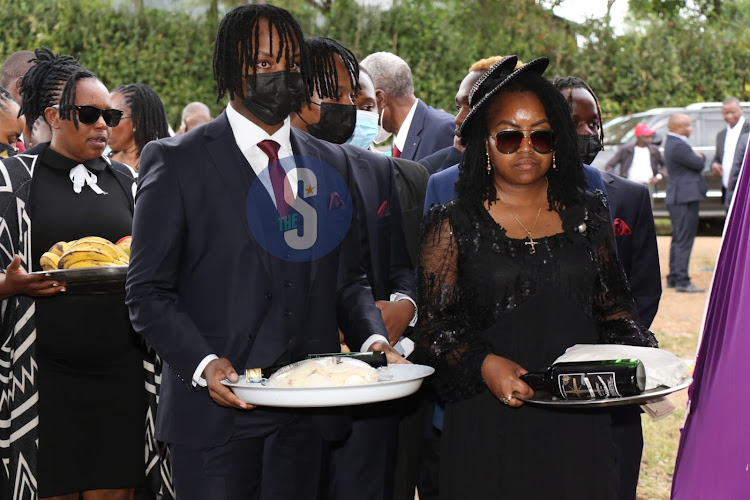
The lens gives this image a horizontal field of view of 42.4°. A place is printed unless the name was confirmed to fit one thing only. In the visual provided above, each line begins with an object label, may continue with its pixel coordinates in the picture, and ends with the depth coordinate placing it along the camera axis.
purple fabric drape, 3.16
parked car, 17.36
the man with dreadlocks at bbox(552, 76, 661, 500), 4.25
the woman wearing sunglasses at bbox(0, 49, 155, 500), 4.03
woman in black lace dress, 3.04
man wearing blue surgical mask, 4.27
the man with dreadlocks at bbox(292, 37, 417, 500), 3.54
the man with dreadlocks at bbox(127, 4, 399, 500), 2.74
